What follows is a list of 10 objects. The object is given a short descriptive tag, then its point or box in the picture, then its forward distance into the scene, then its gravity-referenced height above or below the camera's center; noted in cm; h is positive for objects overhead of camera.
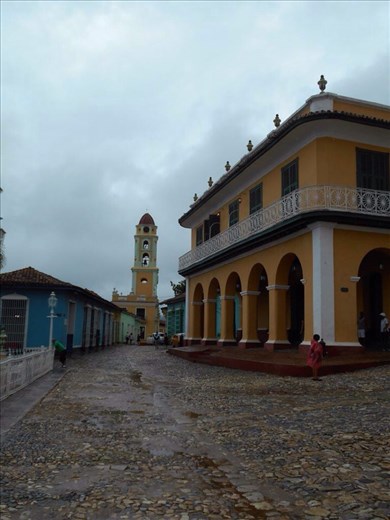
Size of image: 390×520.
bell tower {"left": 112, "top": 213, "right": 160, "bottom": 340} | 6712 +602
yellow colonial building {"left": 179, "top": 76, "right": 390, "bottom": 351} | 1464 +327
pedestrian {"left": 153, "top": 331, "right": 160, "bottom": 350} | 4063 -115
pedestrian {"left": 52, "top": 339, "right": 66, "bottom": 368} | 1778 -99
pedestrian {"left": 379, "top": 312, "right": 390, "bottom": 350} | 1573 -6
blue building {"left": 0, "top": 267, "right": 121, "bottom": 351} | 2391 +73
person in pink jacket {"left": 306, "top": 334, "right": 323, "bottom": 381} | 1163 -66
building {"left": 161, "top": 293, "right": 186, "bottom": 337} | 3947 +96
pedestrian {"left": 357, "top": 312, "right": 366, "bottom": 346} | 1577 +2
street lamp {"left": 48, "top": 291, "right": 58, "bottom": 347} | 1895 +85
